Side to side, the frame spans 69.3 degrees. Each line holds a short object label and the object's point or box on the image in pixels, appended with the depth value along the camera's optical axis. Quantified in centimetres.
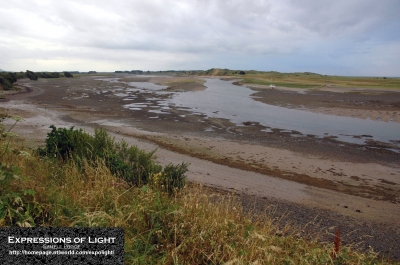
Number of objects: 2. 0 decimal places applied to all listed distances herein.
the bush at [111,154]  630
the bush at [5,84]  3730
